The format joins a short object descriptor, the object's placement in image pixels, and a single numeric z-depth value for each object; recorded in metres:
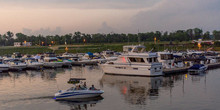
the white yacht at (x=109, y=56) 85.06
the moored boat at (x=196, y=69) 58.09
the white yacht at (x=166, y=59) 59.56
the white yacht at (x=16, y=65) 70.12
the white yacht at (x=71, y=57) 86.82
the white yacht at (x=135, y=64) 51.06
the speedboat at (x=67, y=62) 77.70
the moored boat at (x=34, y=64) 72.50
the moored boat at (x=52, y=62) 75.69
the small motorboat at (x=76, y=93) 34.00
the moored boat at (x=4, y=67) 66.80
